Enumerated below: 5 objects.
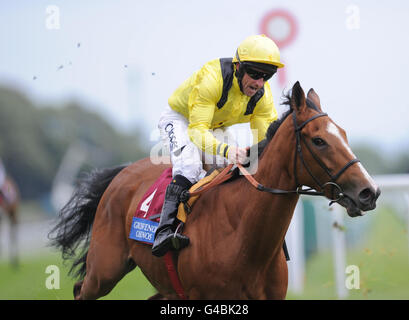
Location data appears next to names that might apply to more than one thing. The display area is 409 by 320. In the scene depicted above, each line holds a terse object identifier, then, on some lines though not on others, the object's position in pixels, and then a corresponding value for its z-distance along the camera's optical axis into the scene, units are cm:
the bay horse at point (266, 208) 607
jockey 716
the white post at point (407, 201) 1249
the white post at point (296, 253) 1431
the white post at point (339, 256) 1282
